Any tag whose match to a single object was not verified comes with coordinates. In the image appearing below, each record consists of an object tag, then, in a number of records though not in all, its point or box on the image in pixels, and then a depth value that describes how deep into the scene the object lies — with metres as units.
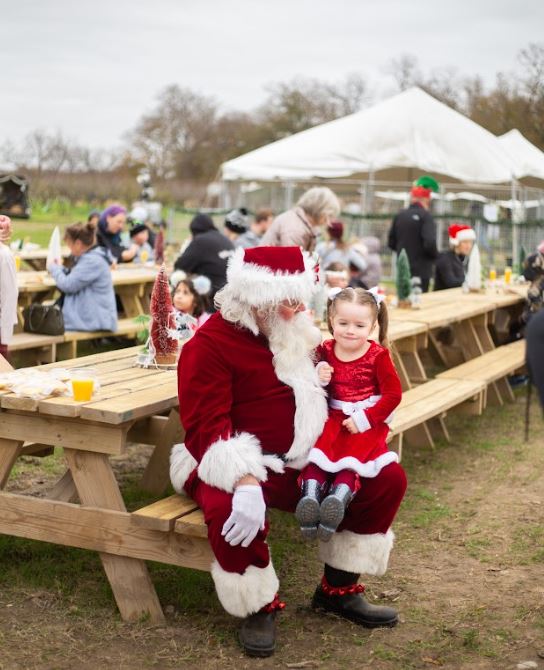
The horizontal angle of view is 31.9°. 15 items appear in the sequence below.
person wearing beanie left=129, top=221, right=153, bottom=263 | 11.90
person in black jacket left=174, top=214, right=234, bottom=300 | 8.72
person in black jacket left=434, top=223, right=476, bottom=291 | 10.30
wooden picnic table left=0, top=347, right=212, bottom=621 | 3.64
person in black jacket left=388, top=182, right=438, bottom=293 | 10.34
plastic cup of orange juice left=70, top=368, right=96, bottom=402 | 3.71
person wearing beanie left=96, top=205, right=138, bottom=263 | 10.81
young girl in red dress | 3.57
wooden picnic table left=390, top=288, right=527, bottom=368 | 7.95
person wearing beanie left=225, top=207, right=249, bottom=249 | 10.27
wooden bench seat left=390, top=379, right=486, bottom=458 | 5.50
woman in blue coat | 7.77
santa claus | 3.46
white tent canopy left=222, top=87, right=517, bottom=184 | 17.22
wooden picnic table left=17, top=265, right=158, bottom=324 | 8.65
